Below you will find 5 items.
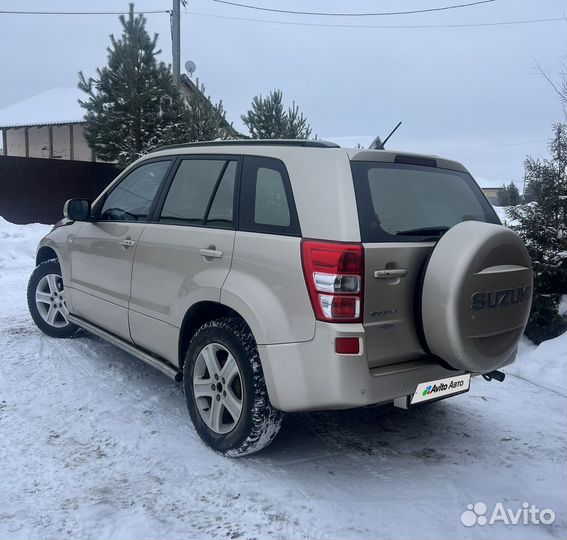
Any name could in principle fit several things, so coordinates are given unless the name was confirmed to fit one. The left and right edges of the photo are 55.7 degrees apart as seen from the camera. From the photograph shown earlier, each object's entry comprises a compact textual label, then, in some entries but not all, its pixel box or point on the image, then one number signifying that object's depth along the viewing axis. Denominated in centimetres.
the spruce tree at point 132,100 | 1341
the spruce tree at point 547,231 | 628
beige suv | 263
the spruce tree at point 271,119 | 1834
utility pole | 1515
